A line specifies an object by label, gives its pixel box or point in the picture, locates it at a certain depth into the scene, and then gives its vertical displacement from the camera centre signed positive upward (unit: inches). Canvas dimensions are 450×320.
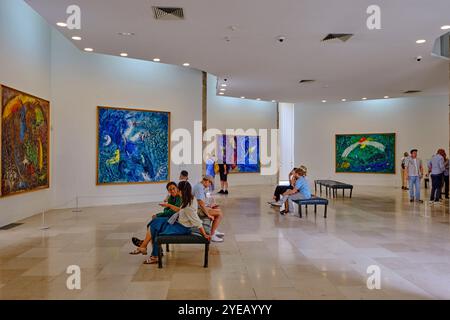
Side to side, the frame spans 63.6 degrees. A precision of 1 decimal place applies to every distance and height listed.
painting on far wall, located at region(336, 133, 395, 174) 836.0 +6.1
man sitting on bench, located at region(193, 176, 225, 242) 277.7 -42.3
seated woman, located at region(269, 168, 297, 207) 496.4 -52.1
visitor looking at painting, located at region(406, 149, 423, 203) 539.5 -25.2
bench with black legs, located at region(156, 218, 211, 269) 223.3 -51.8
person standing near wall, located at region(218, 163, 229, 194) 675.9 -39.0
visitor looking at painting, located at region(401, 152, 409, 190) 754.9 -56.2
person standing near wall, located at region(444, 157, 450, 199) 577.9 -40.8
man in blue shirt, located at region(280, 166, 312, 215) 413.1 -40.1
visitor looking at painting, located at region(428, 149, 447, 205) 515.2 -26.8
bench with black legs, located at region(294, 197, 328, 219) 399.2 -50.7
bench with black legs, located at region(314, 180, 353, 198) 570.9 -47.6
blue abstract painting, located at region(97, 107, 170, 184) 491.8 +15.3
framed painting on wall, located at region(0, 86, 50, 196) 347.6 +16.1
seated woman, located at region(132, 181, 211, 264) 227.3 -40.2
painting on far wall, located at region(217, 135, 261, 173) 783.7 +9.3
